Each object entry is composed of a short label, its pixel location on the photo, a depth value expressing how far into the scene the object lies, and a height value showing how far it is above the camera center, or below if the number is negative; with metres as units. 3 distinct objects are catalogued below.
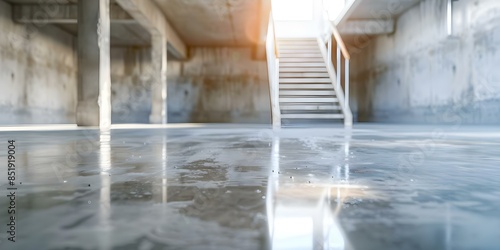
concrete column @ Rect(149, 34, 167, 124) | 13.41 +1.58
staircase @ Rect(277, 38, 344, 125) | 10.44 +1.34
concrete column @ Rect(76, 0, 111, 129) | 8.66 +1.43
